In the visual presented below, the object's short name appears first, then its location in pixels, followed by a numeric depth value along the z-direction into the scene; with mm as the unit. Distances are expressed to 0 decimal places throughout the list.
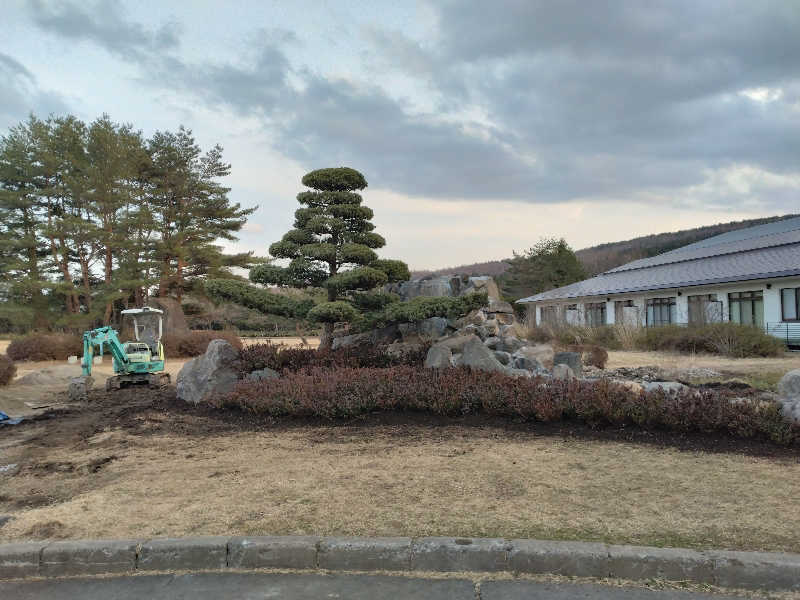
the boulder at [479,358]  9766
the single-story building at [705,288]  22594
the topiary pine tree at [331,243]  11984
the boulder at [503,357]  11758
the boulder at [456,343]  12820
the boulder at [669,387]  7793
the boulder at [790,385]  8078
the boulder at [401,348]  11500
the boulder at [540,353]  12742
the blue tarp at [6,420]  9742
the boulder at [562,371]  10898
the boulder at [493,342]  14492
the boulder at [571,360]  12730
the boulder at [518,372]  9617
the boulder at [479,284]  18422
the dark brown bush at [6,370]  14352
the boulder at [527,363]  11573
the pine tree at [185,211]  29781
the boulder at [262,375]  10227
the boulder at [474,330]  16969
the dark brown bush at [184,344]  24000
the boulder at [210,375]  10242
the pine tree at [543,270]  47438
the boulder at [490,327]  18062
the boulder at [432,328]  15289
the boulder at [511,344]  14312
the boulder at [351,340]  14571
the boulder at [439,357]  10008
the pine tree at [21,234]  26859
